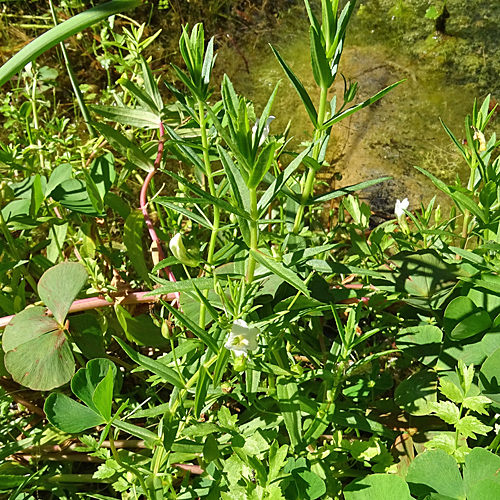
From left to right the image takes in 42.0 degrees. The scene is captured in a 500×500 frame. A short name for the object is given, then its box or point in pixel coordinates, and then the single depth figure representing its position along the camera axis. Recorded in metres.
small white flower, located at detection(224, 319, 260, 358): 0.17
